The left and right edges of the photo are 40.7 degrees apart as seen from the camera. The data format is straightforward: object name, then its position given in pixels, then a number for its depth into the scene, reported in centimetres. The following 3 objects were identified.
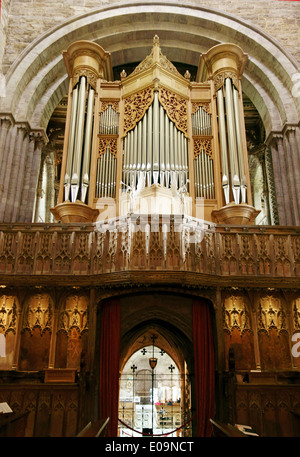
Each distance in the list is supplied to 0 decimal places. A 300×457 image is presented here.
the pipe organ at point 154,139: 1077
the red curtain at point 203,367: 820
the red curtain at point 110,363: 826
